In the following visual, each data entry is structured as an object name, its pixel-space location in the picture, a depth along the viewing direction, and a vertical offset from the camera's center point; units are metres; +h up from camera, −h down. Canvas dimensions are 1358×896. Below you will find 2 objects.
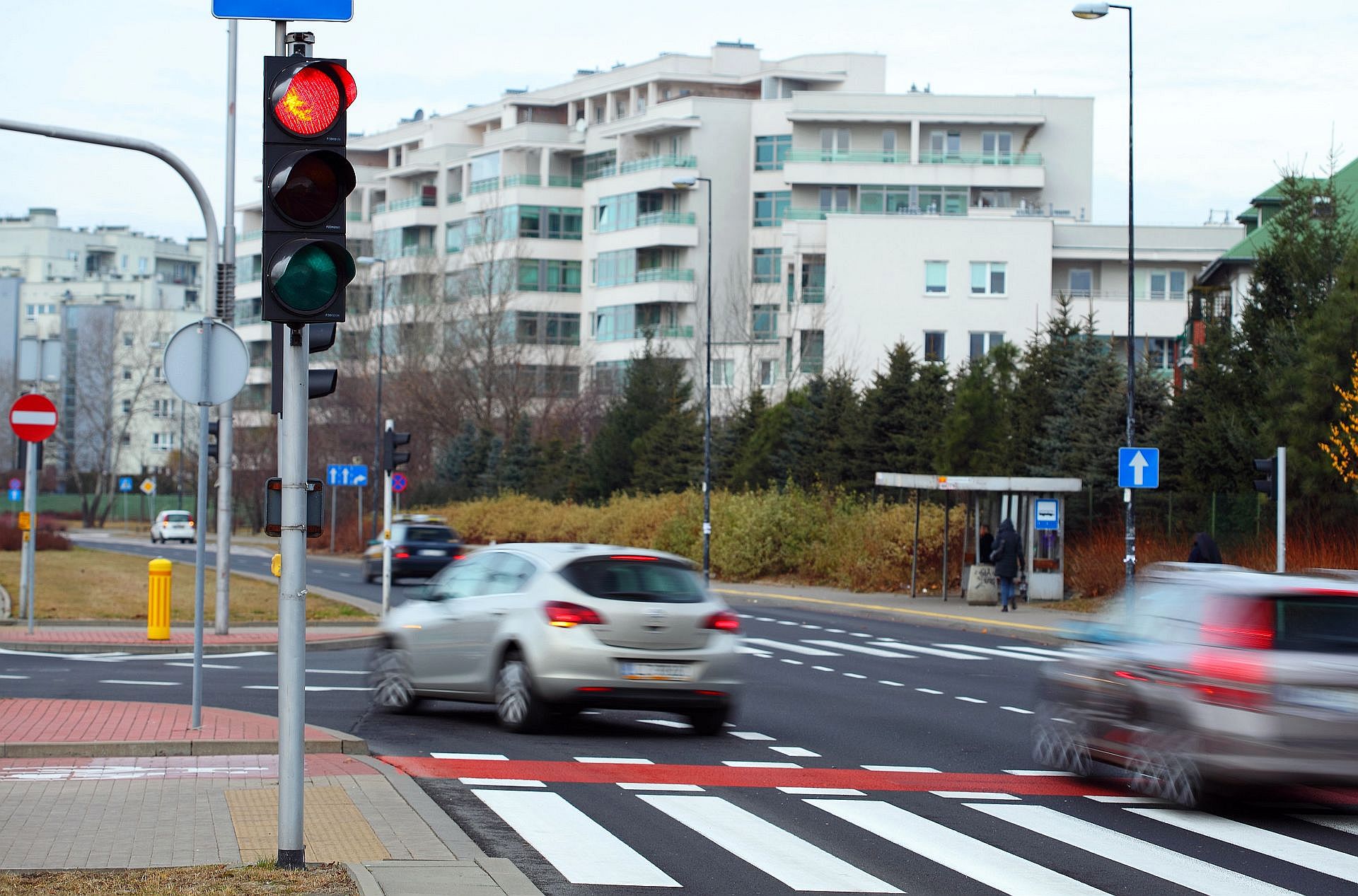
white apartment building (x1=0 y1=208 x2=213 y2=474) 124.94 +13.10
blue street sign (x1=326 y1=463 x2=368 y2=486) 56.41 +0.08
